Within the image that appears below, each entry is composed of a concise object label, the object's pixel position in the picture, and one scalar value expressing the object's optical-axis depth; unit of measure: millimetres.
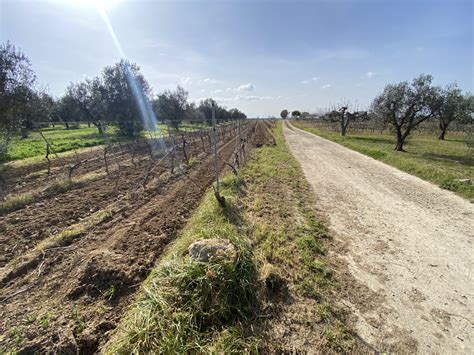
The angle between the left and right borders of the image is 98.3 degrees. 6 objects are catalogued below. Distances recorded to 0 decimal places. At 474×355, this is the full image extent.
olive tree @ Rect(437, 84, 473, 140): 15645
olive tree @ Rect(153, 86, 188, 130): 46969
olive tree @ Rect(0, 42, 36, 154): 13266
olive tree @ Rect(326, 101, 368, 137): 31172
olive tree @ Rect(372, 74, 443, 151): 15602
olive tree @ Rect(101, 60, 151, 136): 27438
